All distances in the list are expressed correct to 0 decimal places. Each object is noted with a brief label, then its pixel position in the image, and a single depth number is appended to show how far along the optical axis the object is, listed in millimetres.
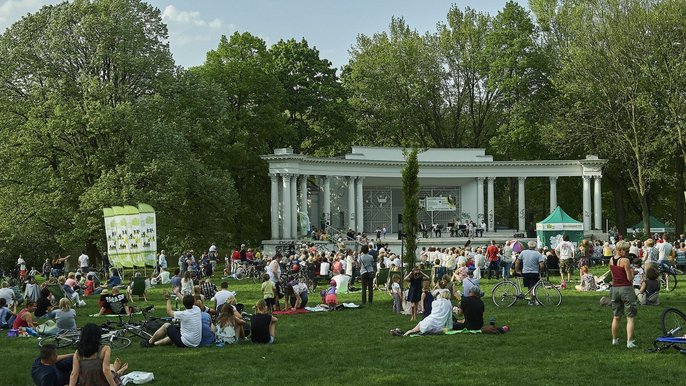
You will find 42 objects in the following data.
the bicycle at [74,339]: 14211
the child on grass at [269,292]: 18656
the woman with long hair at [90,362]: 8805
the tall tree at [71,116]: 34031
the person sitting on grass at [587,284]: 23031
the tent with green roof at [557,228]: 35750
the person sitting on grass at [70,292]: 22052
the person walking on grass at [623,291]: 12594
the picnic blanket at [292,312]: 19422
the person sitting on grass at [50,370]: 9453
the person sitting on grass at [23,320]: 16812
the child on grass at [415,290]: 17766
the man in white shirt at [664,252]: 23719
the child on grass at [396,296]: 18891
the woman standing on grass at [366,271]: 20734
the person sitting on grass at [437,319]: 15078
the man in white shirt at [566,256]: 26062
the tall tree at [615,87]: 38594
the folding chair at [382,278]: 24969
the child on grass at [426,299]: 16516
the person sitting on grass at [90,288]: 26172
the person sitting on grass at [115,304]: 18688
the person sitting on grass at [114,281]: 25297
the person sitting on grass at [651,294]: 18344
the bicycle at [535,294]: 19125
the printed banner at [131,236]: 26797
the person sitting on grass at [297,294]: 20203
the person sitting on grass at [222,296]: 16766
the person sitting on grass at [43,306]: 19031
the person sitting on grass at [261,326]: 14609
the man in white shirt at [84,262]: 31734
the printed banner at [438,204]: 49281
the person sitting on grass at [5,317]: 17627
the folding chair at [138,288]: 23531
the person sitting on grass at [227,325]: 14602
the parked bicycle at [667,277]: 22466
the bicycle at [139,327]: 14781
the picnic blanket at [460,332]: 14984
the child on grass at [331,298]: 20031
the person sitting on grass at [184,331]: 14133
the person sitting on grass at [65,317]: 15477
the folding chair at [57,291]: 21203
